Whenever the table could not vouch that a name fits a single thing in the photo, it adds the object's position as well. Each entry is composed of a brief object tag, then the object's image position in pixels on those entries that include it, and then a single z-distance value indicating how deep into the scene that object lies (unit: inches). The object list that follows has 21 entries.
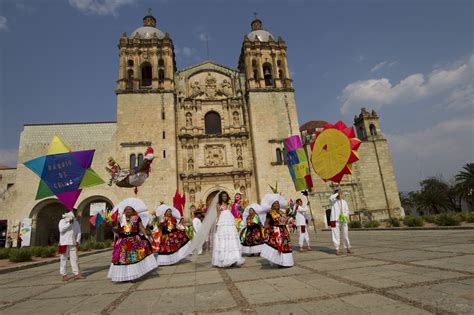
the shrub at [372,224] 684.7
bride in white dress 248.5
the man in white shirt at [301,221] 346.0
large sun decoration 279.1
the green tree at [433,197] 1407.5
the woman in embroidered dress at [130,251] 209.5
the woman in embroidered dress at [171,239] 303.7
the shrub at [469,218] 509.8
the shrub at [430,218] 569.9
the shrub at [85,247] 605.1
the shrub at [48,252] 501.4
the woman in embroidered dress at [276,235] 224.9
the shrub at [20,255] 429.7
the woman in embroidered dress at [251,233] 304.8
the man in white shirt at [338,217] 277.0
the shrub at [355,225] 755.2
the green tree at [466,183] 1070.4
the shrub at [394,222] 613.3
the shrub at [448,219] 486.0
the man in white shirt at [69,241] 250.2
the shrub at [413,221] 544.9
